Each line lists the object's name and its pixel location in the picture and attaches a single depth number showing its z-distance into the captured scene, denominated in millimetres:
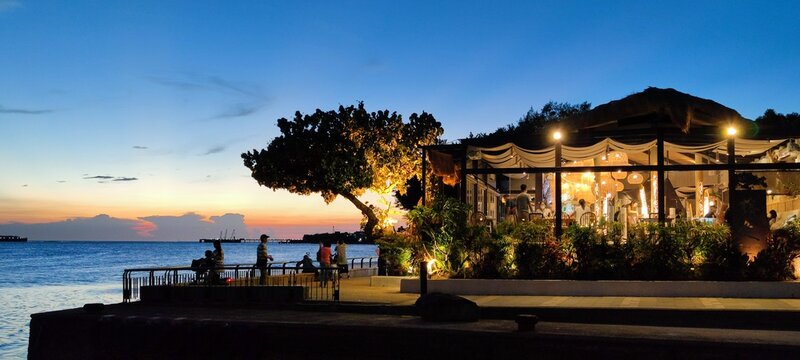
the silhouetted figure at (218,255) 20181
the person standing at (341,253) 25000
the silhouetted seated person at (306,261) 25450
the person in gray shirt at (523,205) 23562
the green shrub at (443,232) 18725
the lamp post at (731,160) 18719
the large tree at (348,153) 28750
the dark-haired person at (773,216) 19953
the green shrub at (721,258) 16641
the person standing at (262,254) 20688
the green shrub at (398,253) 20453
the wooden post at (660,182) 18688
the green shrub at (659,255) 16953
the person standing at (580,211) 22062
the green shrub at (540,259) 17812
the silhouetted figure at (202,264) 18033
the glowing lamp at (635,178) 22688
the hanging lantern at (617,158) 21672
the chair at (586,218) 21681
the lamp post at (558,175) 19688
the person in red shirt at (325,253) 24677
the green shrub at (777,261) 16528
